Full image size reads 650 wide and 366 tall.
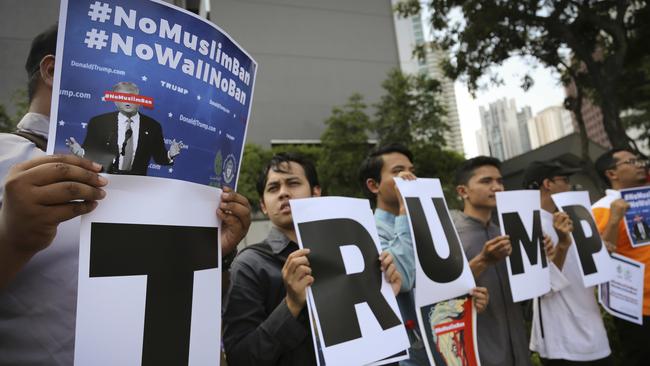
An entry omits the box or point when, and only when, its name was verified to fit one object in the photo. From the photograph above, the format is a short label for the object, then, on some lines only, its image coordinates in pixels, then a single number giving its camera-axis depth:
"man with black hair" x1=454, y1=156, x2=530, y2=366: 2.25
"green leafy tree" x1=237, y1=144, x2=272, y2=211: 14.71
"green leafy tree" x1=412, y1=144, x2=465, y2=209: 14.75
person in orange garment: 3.24
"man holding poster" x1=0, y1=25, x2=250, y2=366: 0.83
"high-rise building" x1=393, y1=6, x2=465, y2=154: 19.59
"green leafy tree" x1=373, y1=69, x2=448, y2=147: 15.20
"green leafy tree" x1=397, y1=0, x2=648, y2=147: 8.37
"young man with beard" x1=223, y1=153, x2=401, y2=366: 1.51
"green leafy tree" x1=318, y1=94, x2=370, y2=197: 14.97
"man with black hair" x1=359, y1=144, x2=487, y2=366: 2.07
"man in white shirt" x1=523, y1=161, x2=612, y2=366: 2.75
